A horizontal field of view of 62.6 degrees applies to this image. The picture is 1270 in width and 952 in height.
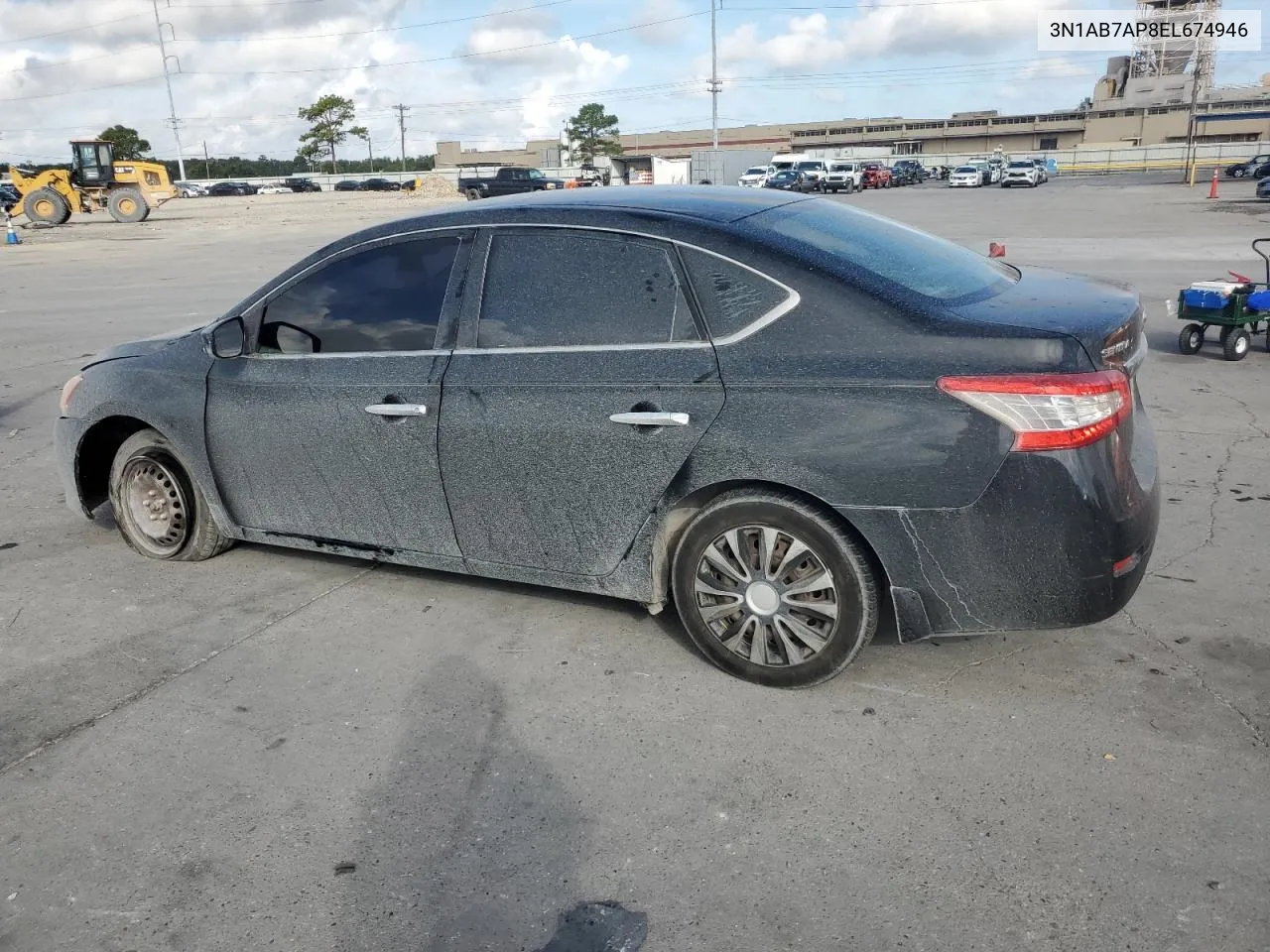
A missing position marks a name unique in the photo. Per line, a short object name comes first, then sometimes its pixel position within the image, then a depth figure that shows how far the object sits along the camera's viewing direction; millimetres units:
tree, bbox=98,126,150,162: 99688
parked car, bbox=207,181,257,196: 86000
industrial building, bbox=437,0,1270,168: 105500
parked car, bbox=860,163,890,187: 65438
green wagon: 9008
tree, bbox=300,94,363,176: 94938
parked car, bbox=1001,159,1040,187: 58188
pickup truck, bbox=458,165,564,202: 56906
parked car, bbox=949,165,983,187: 60531
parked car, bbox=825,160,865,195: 59375
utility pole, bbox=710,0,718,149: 70812
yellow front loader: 37781
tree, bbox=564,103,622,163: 105875
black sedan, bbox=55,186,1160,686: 3377
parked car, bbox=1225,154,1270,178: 56381
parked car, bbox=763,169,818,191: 56219
